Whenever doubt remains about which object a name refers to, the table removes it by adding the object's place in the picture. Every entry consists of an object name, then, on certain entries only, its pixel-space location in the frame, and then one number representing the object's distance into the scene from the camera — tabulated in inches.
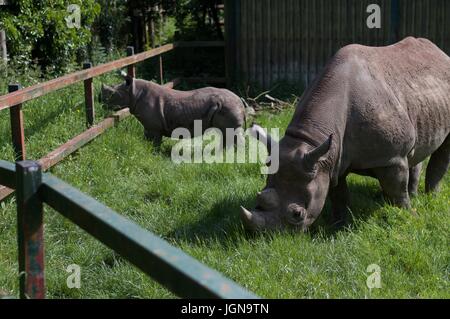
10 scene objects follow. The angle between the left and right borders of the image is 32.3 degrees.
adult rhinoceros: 234.7
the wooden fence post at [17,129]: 283.9
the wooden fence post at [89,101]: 367.6
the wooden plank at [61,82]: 273.7
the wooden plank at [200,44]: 541.3
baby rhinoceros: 383.2
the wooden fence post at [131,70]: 423.2
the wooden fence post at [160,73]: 489.7
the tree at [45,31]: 434.0
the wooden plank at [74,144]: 307.3
